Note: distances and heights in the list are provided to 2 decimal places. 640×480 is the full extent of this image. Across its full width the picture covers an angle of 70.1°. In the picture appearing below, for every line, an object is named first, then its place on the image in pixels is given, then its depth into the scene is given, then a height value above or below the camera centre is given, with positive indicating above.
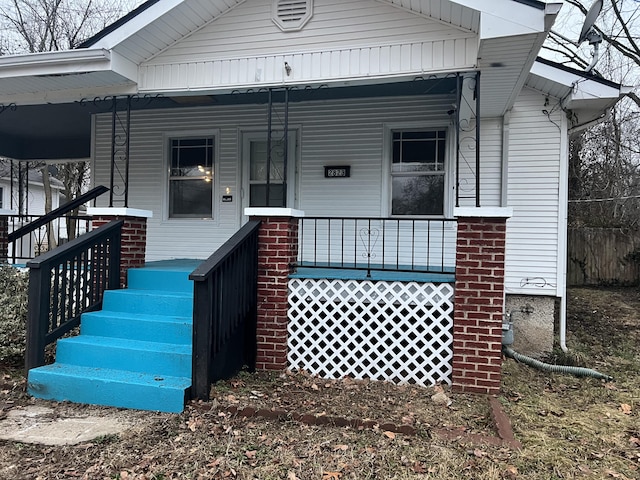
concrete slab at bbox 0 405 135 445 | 3.22 -1.41
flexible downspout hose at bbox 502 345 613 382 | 5.05 -1.40
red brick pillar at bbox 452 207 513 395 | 4.16 -0.50
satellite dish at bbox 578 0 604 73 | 4.70 +2.36
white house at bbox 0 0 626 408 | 4.57 +1.72
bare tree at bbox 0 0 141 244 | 14.65 +6.95
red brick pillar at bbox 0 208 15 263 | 6.32 +0.06
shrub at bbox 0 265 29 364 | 4.69 -0.83
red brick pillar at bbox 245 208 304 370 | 4.65 -0.45
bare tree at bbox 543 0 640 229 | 13.62 +3.08
